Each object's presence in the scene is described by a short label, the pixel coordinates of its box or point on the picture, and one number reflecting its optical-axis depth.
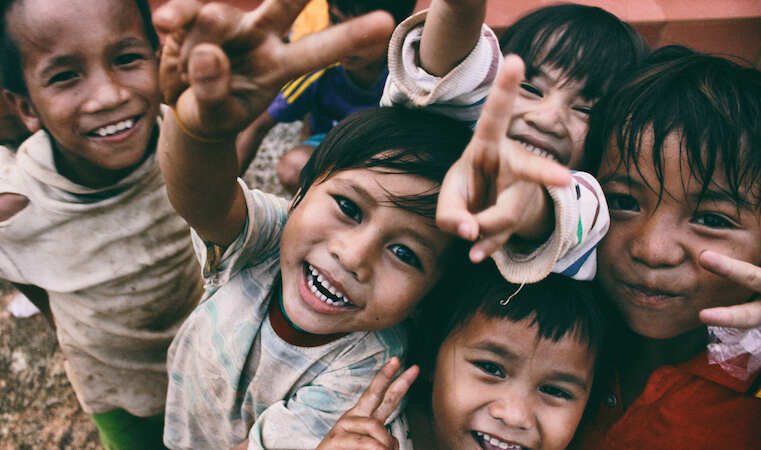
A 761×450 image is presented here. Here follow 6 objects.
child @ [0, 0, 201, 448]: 0.67
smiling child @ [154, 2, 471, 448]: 0.58
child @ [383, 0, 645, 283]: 0.51
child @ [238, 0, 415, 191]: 0.97
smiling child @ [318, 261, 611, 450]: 0.64
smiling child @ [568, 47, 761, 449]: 0.61
